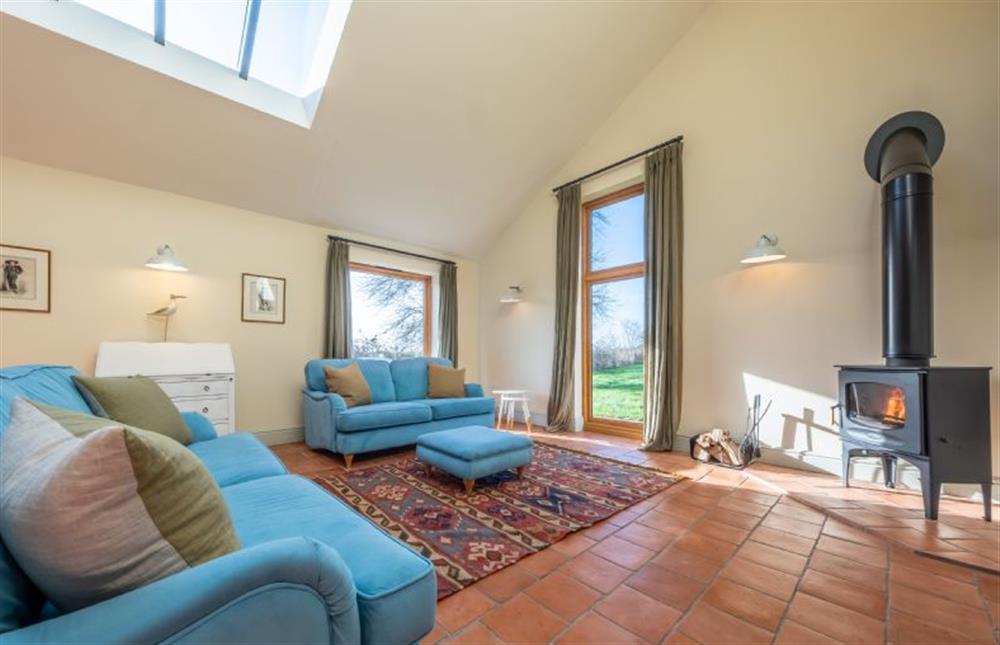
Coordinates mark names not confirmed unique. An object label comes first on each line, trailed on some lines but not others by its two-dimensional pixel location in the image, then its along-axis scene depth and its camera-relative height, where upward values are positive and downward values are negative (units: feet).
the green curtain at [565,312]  15.25 +0.65
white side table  15.19 -2.88
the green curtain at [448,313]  17.81 +0.66
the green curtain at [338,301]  14.29 +0.93
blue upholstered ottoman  8.25 -2.74
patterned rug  6.09 -3.54
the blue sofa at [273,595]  1.99 -1.68
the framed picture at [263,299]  12.82 +0.91
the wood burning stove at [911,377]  7.06 -0.86
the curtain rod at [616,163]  12.96 +6.07
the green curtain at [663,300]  12.25 +0.96
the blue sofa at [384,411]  10.74 -2.55
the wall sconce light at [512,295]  17.17 +1.47
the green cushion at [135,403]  6.02 -1.28
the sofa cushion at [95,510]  2.05 -1.04
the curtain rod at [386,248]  14.74 +3.24
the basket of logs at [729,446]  10.62 -3.23
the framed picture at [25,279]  9.37 +1.10
